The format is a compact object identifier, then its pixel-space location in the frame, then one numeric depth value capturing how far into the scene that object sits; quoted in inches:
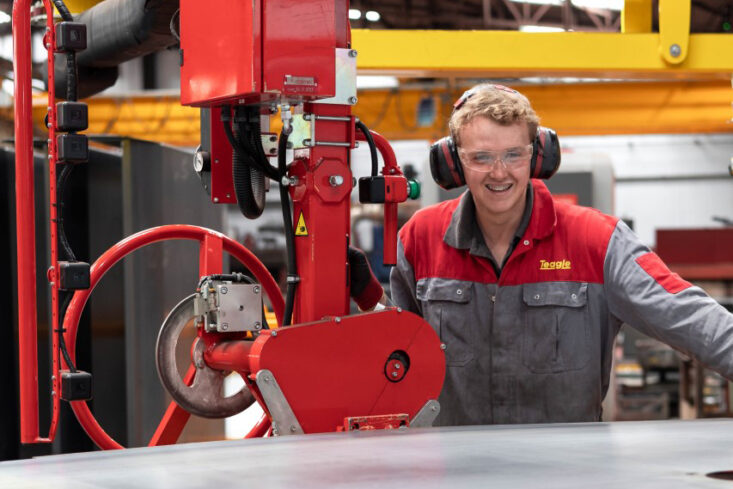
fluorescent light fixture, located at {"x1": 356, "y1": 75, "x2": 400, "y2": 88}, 468.8
